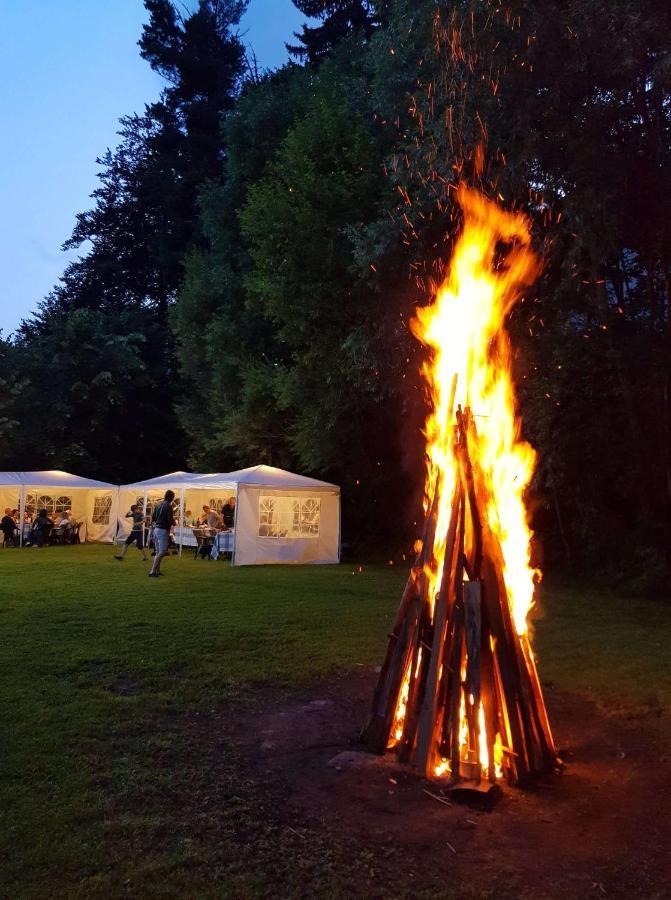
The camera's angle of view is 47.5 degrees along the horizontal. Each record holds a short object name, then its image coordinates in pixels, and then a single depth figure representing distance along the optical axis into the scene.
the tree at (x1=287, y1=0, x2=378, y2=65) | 37.16
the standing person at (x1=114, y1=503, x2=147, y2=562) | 21.84
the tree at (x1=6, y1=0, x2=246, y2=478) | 36.31
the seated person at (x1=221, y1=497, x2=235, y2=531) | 23.38
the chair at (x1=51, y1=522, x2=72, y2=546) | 26.98
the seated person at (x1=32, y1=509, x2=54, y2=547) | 25.80
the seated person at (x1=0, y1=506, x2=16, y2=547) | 25.77
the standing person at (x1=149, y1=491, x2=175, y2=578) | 17.00
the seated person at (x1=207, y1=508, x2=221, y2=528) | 23.09
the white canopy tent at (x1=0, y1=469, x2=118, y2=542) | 25.78
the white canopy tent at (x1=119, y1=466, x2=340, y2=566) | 20.23
